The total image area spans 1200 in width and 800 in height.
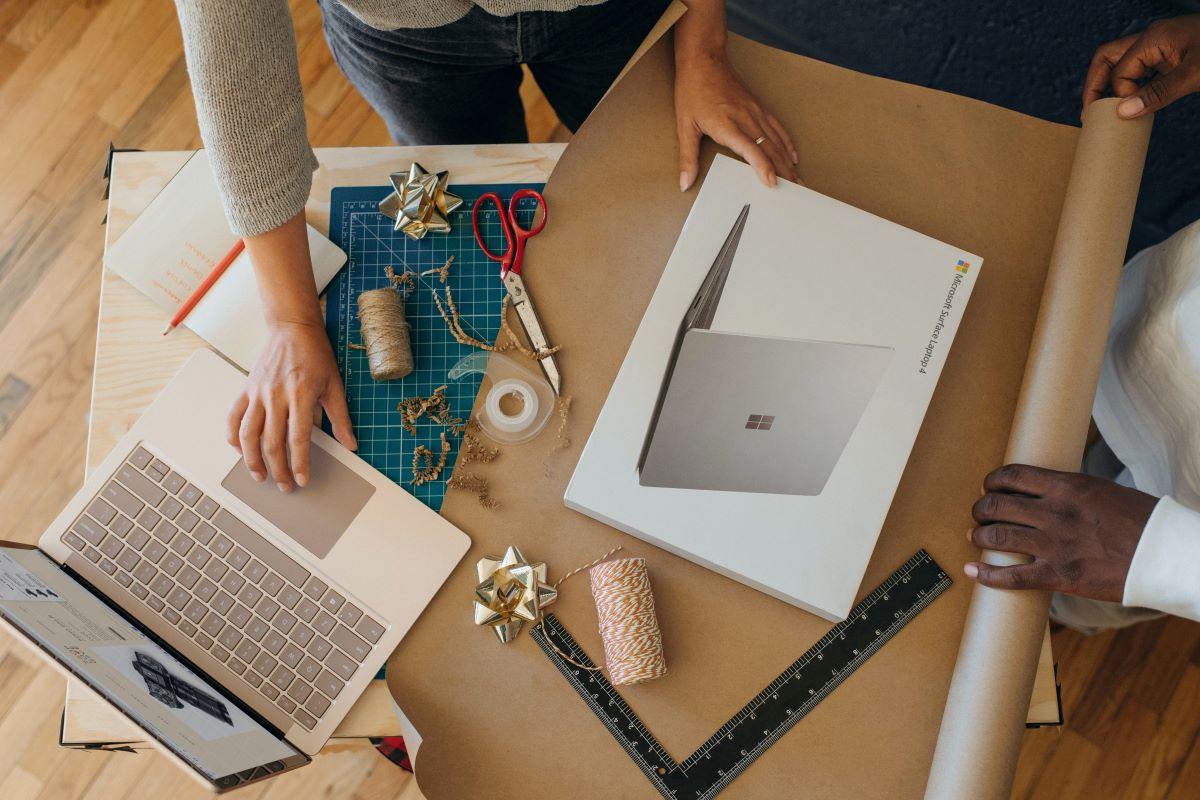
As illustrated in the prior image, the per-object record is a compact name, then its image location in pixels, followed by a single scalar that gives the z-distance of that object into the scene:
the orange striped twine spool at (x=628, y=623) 0.74
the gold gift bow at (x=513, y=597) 0.76
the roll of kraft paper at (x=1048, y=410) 0.72
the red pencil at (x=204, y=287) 0.87
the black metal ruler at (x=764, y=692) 0.75
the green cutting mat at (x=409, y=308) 0.85
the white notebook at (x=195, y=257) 0.86
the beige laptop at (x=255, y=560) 0.78
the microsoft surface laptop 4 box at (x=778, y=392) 0.77
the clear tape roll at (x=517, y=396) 0.81
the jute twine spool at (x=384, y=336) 0.83
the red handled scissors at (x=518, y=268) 0.82
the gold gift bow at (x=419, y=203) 0.89
